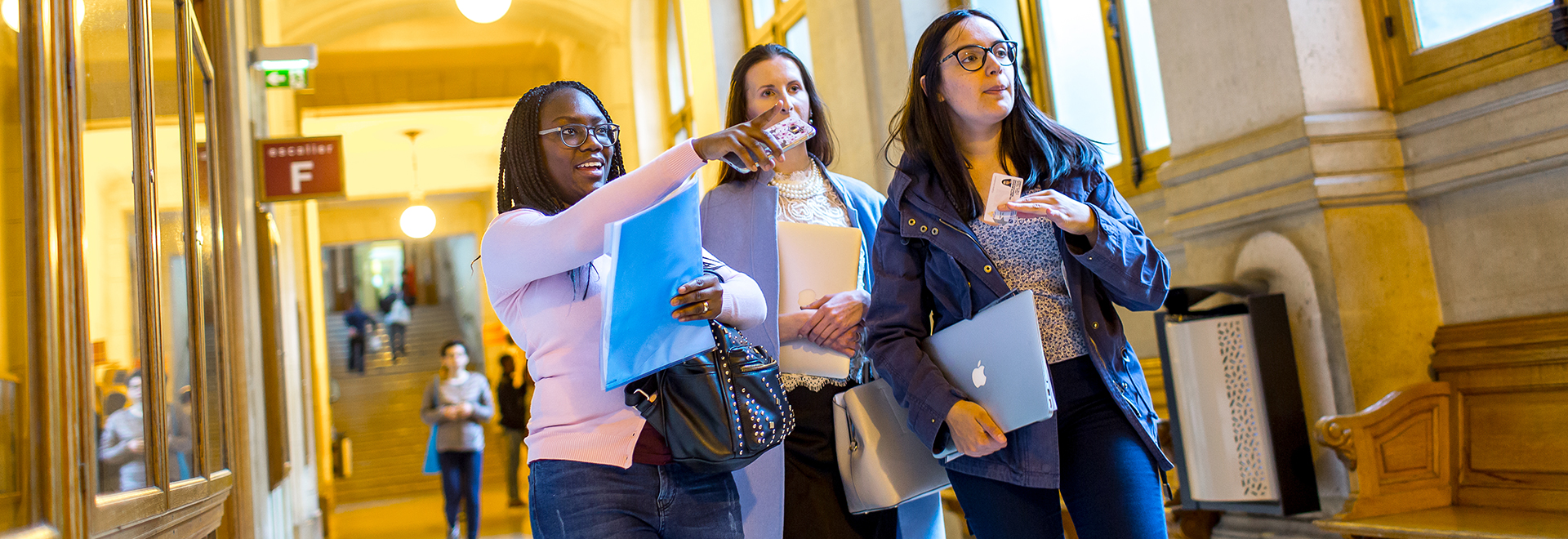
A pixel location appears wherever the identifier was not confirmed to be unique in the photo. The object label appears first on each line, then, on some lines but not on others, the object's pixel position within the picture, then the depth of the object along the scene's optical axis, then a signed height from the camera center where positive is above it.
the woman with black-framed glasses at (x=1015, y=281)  2.09 +0.09
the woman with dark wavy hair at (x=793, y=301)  2.48 +0.17
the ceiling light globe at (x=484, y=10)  11.52 +3.97
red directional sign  7.27 +1.58
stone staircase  18.44 -0.38
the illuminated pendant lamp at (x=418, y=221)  19.45 +3.05
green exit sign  8.11 +2.44
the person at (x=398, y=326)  22.89 +1.46
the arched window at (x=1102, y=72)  5.23 +1.26
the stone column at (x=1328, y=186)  3.58 +0.37
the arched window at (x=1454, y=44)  3.27 +0.74
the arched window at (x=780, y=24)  9.54 +3.00
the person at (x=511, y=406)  10.19 -0.22
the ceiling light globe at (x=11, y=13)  1.39 +0.54
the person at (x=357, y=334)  21.59 +1.32
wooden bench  3.07 -0.48
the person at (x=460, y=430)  7.99 -0.30
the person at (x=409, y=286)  25.47 +2.56
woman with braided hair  1.75 +0.11
